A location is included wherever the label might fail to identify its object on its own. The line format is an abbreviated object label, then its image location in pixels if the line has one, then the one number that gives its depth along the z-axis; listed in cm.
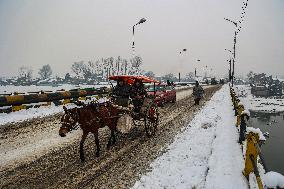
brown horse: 830
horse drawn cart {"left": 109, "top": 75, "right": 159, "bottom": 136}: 1119
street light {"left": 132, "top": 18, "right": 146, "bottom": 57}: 3090
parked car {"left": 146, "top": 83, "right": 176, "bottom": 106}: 2291
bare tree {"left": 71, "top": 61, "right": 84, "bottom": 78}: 19650
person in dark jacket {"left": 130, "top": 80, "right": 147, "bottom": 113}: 1240
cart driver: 1215
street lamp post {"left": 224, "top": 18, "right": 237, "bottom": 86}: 4432
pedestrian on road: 2509
